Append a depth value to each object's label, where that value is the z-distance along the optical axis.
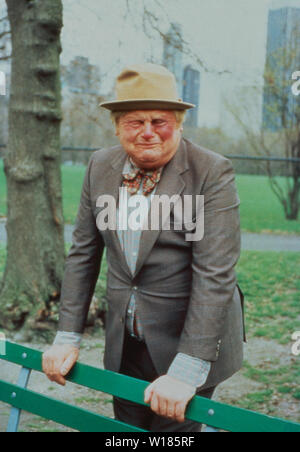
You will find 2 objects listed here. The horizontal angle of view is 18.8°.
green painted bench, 2.20
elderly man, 2.36
